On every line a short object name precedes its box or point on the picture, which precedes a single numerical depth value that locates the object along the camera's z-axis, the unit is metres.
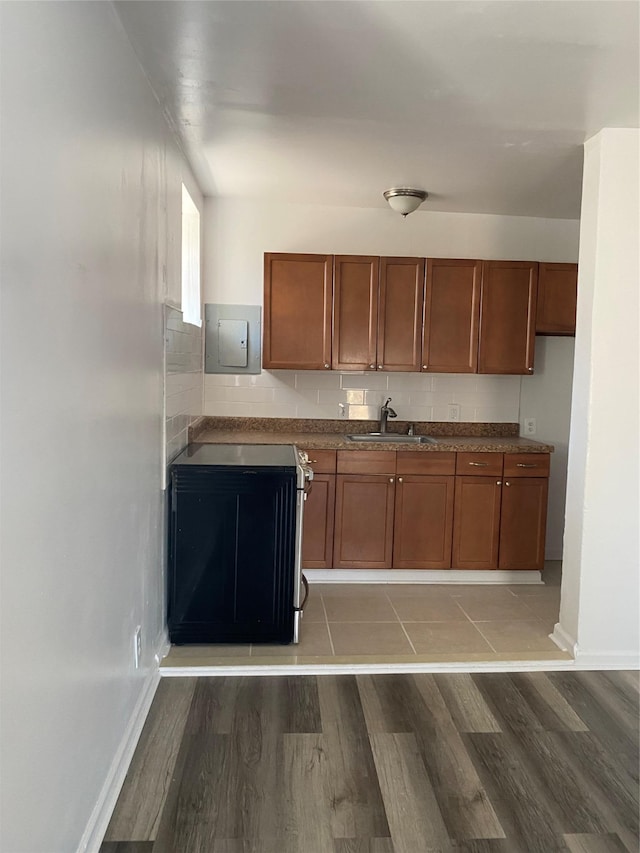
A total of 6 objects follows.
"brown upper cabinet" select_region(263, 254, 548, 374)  4.16
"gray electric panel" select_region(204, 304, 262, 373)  4.49
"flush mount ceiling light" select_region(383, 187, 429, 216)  3.94
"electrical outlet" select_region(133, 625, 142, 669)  2.45
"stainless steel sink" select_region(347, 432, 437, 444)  4.48
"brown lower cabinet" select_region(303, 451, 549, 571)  4.05
